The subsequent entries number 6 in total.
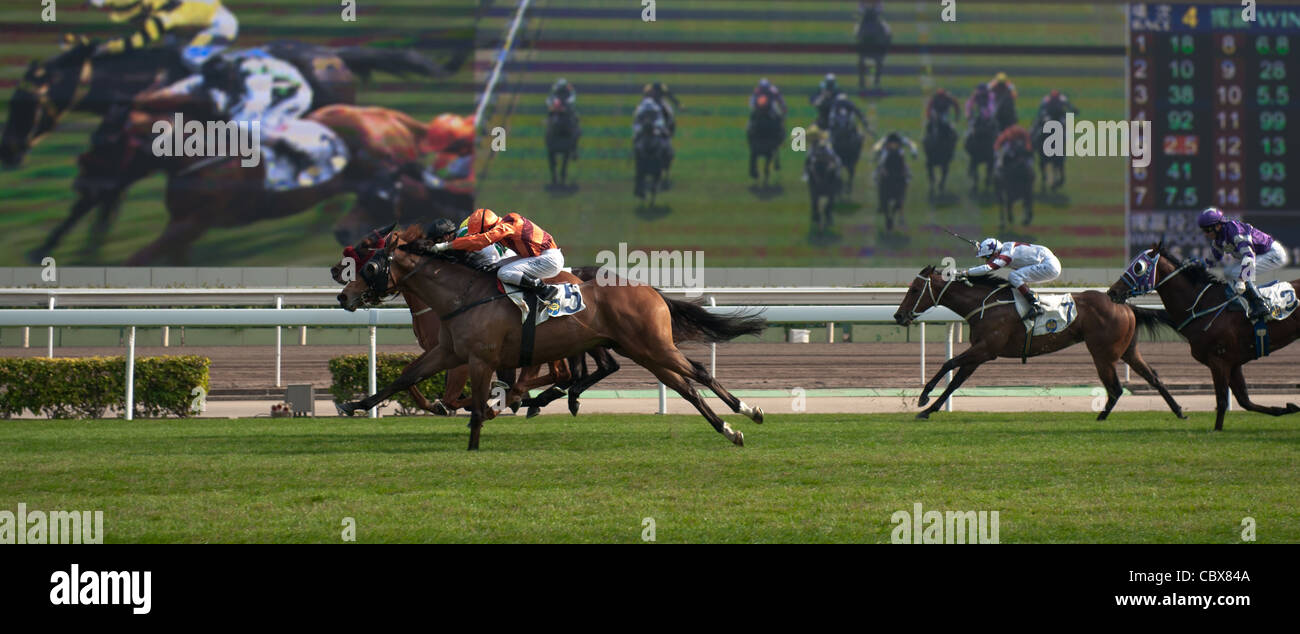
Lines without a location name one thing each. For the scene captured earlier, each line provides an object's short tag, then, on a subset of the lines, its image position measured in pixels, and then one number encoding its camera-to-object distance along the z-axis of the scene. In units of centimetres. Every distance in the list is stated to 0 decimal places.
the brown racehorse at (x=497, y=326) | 1372
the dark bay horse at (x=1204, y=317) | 1644
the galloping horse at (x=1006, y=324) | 1773
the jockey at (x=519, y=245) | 1384
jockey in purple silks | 1634
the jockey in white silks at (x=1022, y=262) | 1792
